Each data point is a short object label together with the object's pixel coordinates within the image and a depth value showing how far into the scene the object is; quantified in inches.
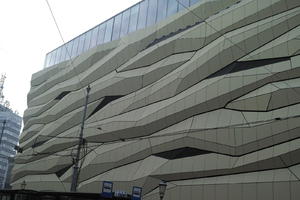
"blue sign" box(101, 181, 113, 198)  749.7
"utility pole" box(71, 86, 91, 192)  1110.9
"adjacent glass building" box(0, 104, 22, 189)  5644.2
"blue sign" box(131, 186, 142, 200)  795.4
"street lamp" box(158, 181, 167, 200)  826.6
